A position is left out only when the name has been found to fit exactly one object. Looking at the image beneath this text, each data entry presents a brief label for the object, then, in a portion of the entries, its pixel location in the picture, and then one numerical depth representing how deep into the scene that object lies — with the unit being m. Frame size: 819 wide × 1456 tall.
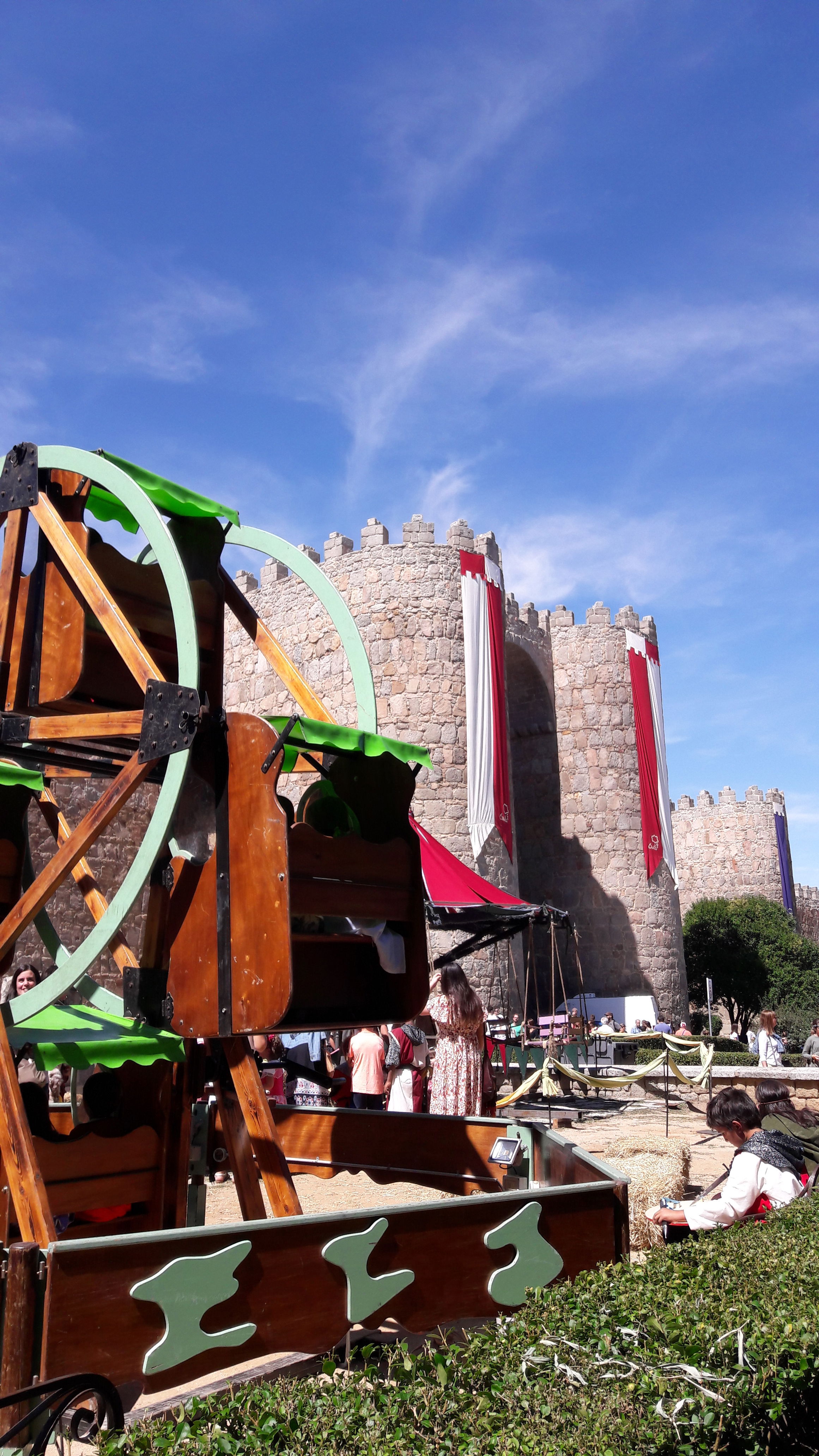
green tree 34.38
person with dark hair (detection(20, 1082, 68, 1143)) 3.21
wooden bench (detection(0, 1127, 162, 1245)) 3.18
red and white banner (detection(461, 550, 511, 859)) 20.02
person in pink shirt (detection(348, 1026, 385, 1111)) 7.62
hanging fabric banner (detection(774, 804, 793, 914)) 39.75
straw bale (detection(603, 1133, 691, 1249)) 5.55
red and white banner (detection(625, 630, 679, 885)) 24.95
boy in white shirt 3.93
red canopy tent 10.60
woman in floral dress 6.66
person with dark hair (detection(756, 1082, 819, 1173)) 4.47
